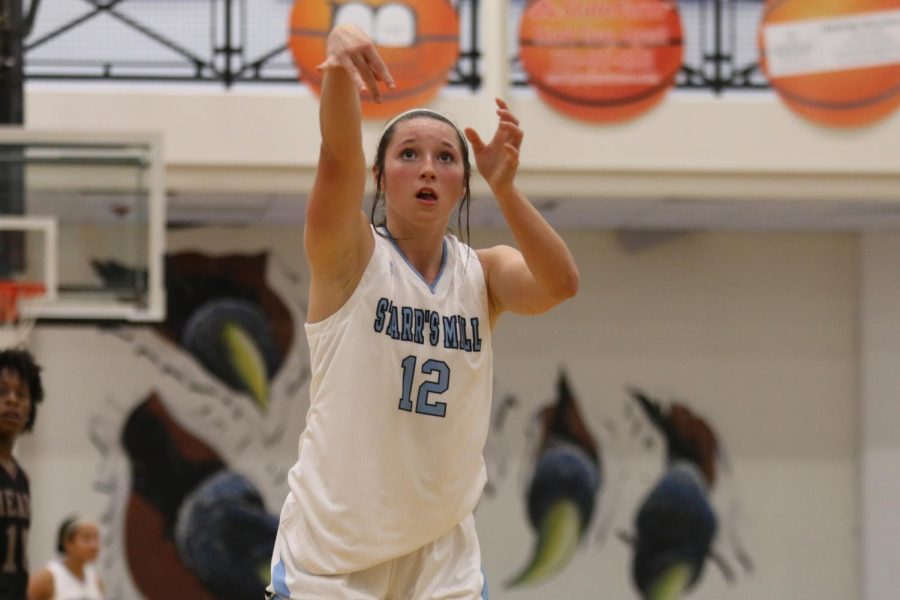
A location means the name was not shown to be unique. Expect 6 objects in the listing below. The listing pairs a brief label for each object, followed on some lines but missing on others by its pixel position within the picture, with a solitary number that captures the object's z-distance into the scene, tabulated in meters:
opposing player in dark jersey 10.28
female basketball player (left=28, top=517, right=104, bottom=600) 16.52
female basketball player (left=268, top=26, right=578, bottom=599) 6.38
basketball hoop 16.03
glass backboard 16.30
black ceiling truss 20.28
